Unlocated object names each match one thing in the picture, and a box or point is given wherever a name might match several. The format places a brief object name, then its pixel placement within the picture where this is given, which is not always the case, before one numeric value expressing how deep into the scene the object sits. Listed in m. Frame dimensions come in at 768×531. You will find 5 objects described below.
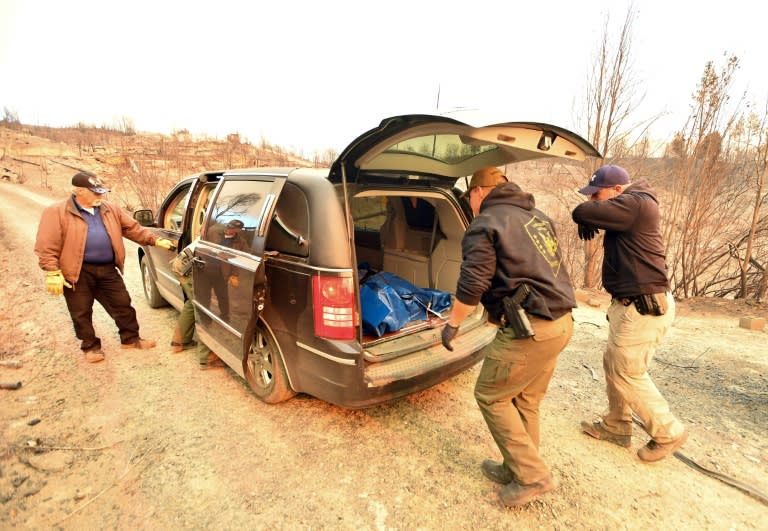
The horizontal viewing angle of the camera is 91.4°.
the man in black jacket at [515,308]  1.93
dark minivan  2.29
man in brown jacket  3.38
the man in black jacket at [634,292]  2.32
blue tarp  2.99
